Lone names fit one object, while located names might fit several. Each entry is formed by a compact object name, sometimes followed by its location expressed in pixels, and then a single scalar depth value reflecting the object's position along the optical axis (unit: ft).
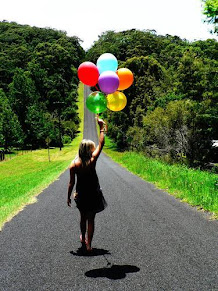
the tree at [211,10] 49.75
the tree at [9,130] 165.99
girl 15.99
